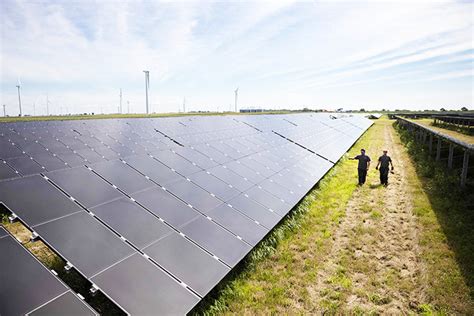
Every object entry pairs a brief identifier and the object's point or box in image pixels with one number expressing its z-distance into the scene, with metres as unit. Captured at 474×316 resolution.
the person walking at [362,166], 19.34
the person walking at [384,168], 19.25
